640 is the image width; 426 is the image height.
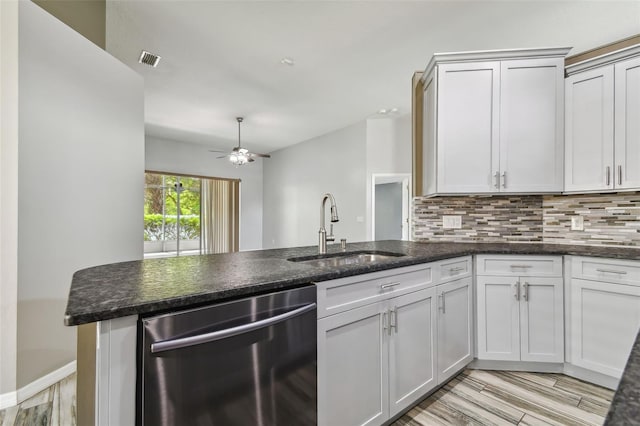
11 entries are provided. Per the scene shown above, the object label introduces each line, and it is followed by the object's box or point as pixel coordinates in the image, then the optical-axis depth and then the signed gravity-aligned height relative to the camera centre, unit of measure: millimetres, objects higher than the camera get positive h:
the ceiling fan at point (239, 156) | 5199 +955
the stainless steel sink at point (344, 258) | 1897 -308
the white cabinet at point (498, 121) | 2346 +709
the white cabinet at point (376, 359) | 1334 -726
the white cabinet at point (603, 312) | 1872 -635
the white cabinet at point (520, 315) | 2139 -724
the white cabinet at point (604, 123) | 2102 +639
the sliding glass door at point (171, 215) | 8133 -107
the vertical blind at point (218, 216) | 8359 -132
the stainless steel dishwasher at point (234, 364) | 889 -503
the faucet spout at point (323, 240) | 2003 -187
